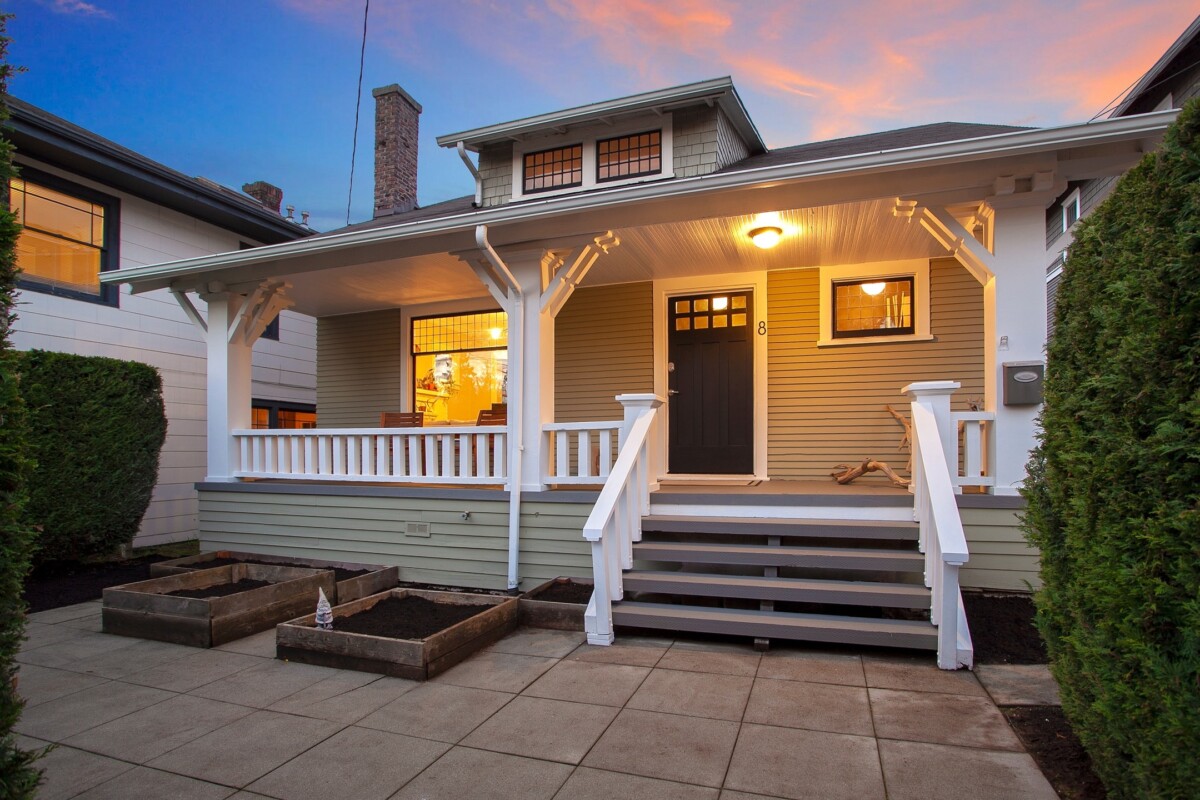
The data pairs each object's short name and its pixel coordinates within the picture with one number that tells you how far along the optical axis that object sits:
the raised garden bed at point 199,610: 3.96
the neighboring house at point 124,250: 6.66
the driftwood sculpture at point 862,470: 5.36
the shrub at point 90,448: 5.86
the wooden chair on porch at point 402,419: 7.16
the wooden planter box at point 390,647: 3.30
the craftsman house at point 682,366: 3.98
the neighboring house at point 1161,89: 6.35
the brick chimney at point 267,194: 12.58
